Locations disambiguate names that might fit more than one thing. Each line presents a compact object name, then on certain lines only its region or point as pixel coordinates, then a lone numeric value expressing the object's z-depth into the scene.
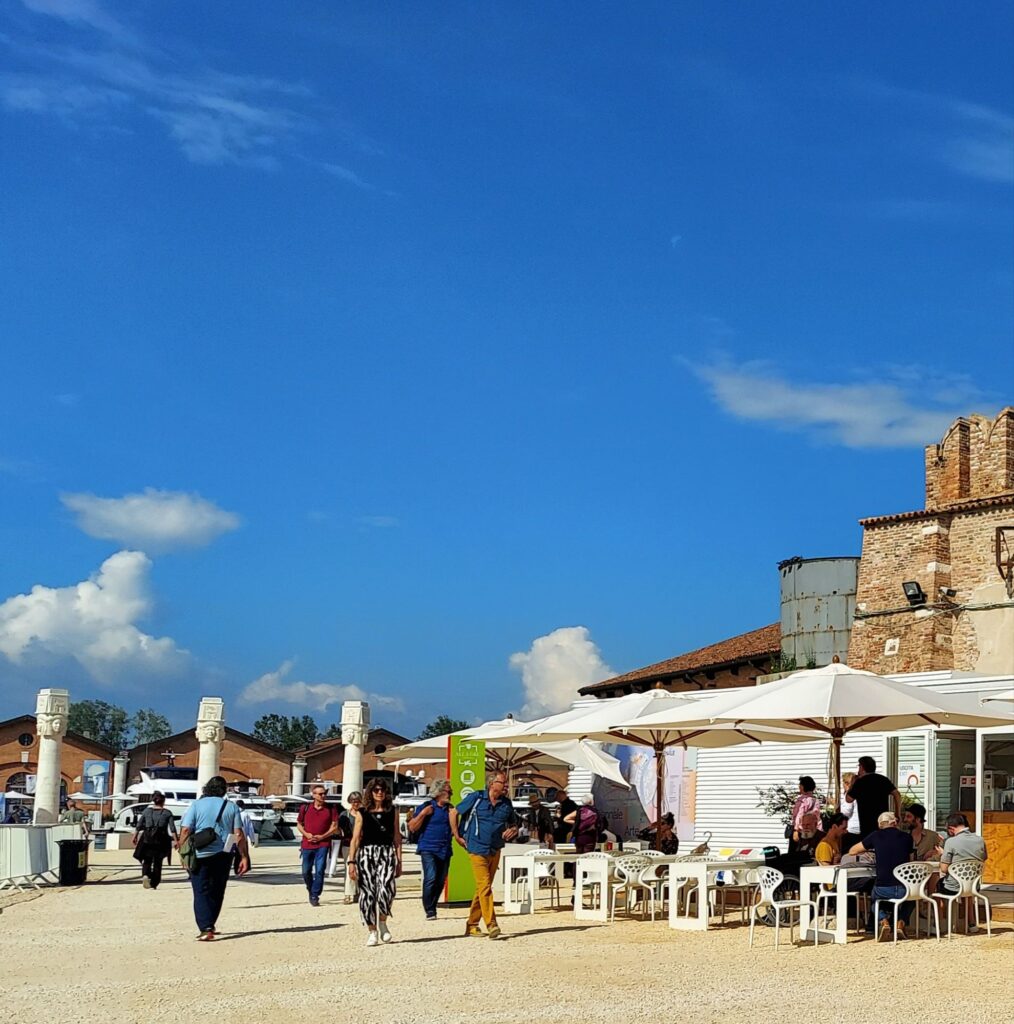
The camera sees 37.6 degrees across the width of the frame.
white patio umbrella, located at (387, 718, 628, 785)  21.91
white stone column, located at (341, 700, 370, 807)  37.00
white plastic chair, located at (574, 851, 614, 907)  15.27
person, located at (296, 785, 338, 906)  16.98
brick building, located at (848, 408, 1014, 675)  31.94
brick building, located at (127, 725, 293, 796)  62.59
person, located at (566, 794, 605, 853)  20.56
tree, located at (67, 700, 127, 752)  137.62
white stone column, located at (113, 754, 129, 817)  59.06
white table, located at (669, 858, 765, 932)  14.30
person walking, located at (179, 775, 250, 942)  13.42
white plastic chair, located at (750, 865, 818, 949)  13.26
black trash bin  22.97
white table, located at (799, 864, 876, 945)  13.23
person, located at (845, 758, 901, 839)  14.55
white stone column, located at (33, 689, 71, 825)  33.38
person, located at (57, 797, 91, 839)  33.00
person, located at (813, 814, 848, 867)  14.10
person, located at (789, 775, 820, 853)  15.46
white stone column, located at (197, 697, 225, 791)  35.41
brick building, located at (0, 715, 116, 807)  60.19
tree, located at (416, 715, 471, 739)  132.27
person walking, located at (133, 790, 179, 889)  21.59
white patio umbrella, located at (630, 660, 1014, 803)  13.80
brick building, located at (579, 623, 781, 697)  41.72
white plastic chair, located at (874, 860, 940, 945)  13.16
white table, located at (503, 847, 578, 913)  16.17
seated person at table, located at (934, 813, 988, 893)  13.77
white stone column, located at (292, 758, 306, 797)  61.38
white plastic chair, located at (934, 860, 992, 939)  13.45
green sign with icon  17.08
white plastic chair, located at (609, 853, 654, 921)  15.25
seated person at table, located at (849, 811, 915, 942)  13.25
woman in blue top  15.39
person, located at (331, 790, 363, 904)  18.17
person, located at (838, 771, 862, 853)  14.78
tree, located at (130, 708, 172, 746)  140.38
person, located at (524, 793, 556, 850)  20.68
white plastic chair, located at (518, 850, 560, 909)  16.20
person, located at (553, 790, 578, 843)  22.08
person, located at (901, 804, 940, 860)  14.05
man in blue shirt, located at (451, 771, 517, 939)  13.43
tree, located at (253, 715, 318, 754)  134.75
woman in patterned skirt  13.25
